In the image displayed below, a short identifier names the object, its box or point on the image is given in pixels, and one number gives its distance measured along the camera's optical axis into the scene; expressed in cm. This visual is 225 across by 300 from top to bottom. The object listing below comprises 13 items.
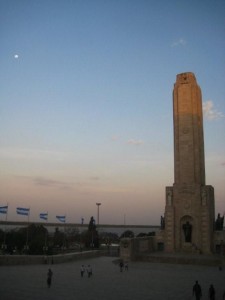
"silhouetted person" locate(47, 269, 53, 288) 1817
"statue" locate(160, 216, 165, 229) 4148
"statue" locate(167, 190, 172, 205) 3969
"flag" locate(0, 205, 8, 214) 3525
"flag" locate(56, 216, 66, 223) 4187
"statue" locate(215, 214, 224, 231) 4016
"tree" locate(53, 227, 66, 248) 5434
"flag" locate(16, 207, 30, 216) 3790
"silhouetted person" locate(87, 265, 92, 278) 2281
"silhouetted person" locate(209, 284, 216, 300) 1510
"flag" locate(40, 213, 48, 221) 4050
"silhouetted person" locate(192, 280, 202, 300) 1529
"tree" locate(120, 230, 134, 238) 7631
